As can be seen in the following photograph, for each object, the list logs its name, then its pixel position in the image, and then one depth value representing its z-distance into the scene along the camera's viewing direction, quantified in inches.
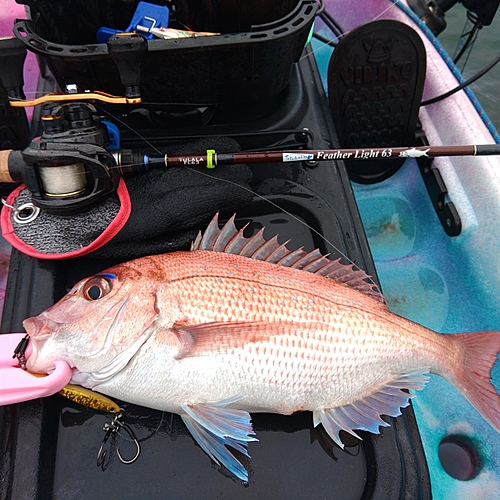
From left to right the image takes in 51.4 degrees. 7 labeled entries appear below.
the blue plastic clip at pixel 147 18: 24.1
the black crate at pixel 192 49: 20.6
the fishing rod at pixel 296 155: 22.1
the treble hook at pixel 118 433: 18.6
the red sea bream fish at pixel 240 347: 17.8
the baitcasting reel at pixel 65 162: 19.0
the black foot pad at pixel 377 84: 26.6
